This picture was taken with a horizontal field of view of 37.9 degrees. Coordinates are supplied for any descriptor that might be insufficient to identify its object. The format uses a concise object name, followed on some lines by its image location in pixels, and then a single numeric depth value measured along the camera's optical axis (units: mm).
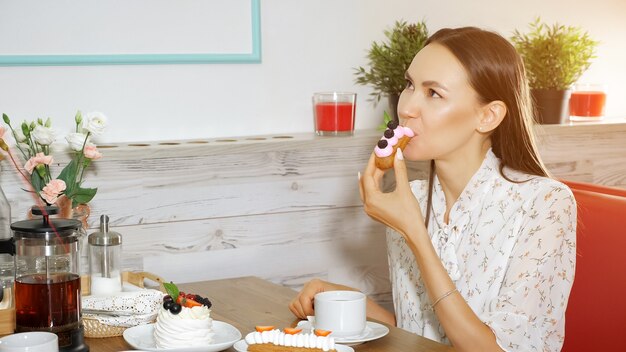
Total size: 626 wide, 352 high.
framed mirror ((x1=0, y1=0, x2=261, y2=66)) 2193
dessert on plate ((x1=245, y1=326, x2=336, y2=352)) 1479
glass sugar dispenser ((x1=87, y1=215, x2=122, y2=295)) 1873
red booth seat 1865
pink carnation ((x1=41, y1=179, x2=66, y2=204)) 1799
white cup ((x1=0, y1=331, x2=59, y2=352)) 1309
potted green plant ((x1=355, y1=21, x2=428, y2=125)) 2594
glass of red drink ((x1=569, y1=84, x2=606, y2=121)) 2971
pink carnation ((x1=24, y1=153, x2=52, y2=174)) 1847
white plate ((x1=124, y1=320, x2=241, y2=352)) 1524
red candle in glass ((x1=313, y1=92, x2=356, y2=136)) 2541
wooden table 1608
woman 1721
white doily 1683
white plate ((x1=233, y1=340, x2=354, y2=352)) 1507
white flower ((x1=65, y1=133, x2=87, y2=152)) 1946
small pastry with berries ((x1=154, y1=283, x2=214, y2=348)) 1529
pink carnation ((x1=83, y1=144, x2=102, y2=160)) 1907
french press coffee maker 1529
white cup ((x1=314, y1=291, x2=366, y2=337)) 1602
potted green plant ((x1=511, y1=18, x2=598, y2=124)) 2830
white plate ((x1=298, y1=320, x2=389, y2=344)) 1582
